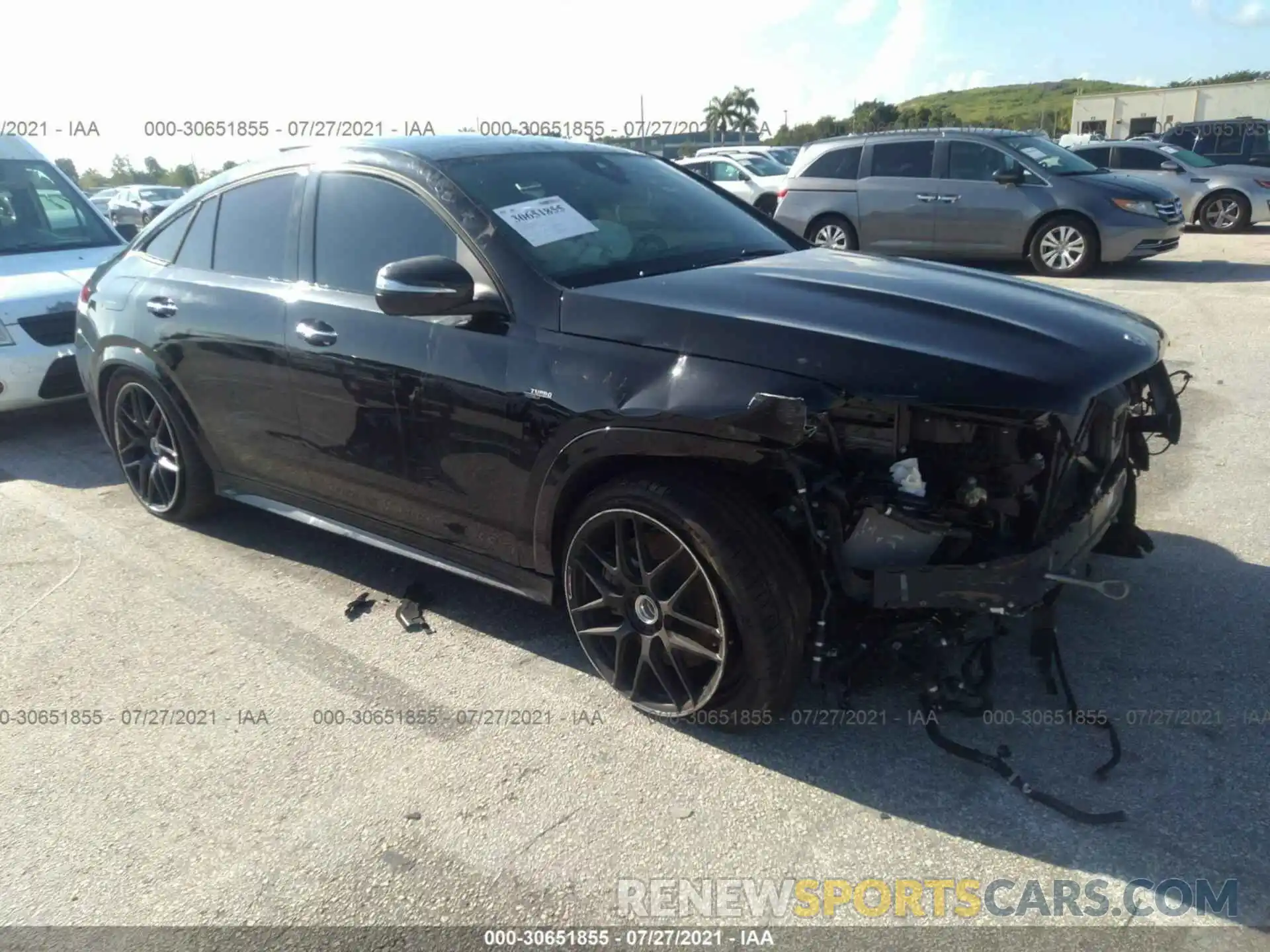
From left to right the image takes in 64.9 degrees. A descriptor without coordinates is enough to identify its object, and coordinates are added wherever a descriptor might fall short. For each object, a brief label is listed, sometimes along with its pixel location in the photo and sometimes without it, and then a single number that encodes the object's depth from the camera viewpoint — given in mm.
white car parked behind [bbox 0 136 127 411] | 6488
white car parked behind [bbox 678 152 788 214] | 16969
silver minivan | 11477
